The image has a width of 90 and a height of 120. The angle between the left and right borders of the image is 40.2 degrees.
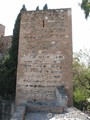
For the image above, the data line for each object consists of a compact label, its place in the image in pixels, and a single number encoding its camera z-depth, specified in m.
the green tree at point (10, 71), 6.98
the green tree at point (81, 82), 9.09
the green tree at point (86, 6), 4.89
